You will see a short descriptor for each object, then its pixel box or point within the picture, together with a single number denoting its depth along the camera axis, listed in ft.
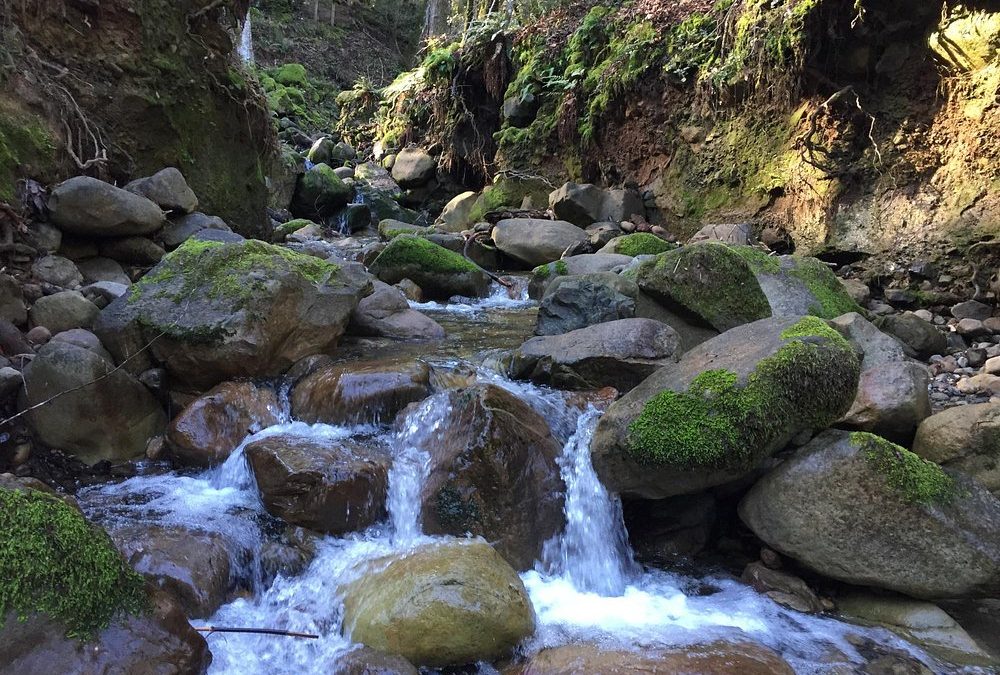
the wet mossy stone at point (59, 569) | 7.11
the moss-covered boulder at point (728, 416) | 11.90
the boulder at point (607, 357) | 15.97
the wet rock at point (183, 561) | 10.14
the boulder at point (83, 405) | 13.30
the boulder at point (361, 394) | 15.01
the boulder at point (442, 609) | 9.57
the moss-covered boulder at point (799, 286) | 20.79
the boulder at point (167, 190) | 22.35
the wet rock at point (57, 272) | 17.46
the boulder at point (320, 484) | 12.27
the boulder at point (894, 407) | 13.80
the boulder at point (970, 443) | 12.81
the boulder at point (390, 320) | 20.48
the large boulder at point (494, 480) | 12.38
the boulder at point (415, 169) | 55.31
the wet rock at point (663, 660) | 9.33
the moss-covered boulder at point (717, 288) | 18.33
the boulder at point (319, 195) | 48.65
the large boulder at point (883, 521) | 11.05
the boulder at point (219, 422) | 13.97
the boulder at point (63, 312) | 15.67
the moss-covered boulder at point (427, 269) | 28.12
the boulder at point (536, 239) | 34.78
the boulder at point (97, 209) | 18.71
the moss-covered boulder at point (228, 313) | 15.44
